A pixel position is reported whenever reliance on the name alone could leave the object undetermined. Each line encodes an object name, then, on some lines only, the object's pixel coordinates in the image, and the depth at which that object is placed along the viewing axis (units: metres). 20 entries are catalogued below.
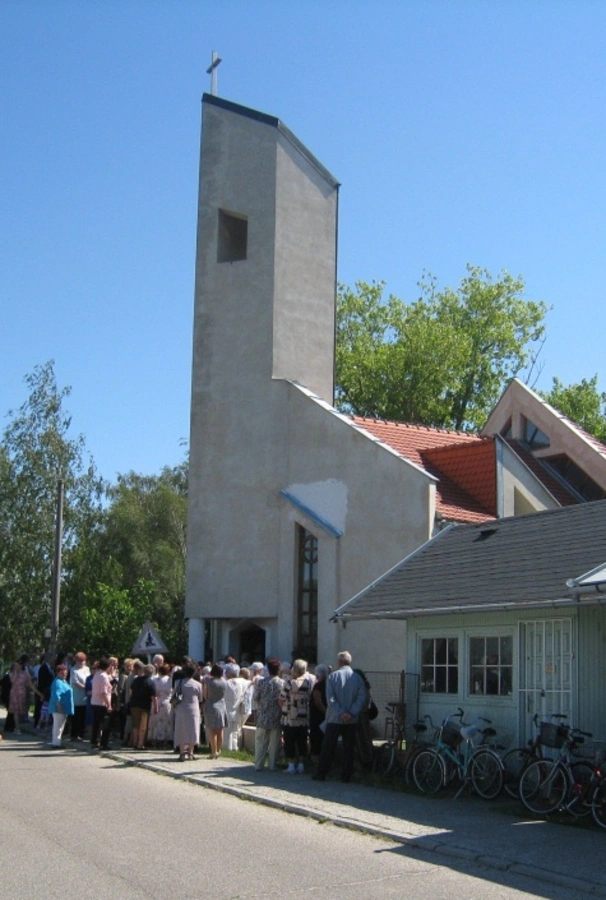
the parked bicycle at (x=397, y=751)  17.11
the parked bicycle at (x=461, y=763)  14.84
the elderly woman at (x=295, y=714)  18.27
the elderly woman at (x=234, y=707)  20.69
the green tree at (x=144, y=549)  44.75
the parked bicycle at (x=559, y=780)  12.95
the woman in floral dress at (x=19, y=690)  26.80
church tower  30.12
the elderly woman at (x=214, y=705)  19.61
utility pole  33.59
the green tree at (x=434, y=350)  54.72
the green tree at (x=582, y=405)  54.75
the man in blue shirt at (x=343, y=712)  16.64
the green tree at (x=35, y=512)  43.31
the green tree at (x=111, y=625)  33.38
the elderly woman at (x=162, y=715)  21.92
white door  15.03
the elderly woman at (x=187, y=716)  19.47
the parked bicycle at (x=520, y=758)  14.02
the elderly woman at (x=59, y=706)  22.58
